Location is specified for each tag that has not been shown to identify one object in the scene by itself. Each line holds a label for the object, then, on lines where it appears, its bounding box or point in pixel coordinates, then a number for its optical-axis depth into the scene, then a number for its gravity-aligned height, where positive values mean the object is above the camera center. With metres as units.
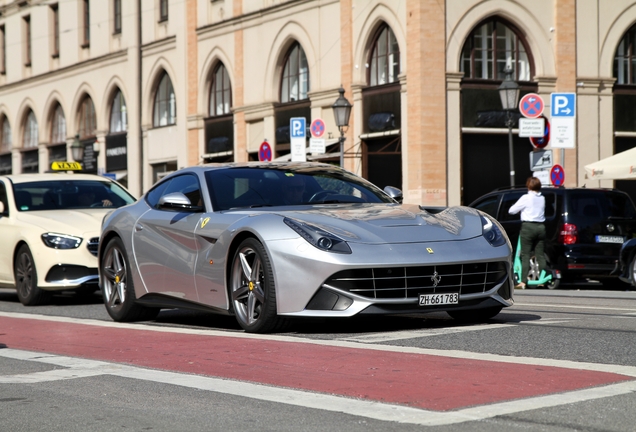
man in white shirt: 18.14 -0.55
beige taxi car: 13.48 -0.41
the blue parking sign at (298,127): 28.55 +1.64
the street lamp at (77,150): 44.12 +1.74
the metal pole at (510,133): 24.59 +1.23
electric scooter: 18.57 -1.44
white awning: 22.61 +0.43
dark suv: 18.64 -0.67
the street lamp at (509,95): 24.75 +2.07
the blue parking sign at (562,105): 22.47 +1.68
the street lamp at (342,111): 28.28 +2.02
